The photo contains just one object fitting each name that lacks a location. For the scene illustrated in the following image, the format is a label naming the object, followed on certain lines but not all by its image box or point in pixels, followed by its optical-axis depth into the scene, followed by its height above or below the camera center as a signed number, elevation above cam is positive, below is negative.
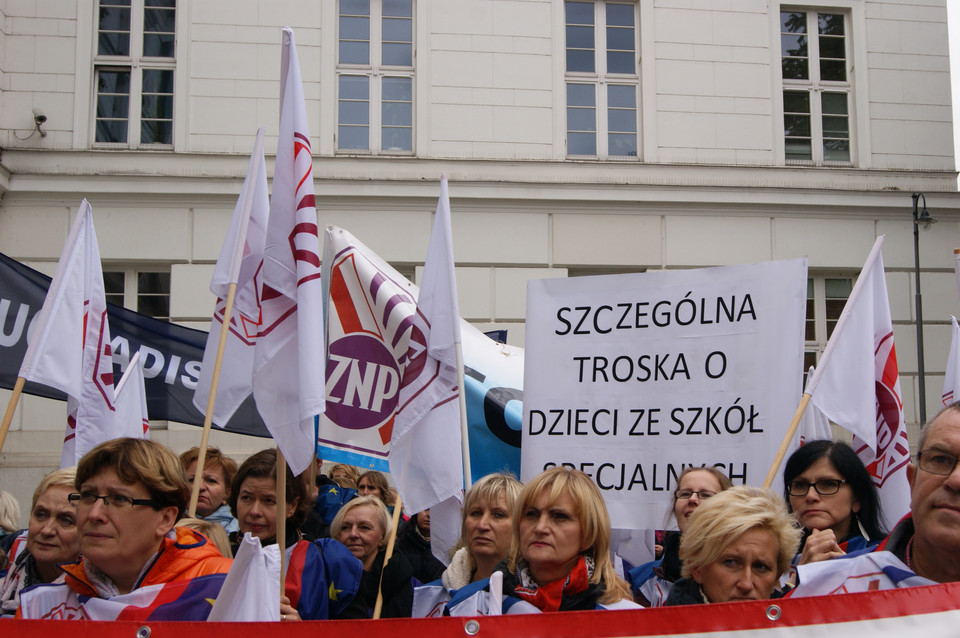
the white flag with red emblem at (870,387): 4.42 -0.01
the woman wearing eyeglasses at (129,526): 2.77 -0.41
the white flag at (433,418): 4.48 -0.16
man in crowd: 2.23 -0.37
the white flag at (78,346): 5.15 +0.21
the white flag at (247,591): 2.43 -0.52
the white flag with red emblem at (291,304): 3.54 +0.30
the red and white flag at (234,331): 5.33 +0.30
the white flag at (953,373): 6.50 +0.08
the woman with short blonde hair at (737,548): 2.93 -0.49
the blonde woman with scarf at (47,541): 3.68 -0.59
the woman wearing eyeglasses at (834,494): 3.62 -0.41
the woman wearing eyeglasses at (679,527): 3.93 -0.58
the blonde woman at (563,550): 2.99 -0.52
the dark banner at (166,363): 7.12 +0.16
